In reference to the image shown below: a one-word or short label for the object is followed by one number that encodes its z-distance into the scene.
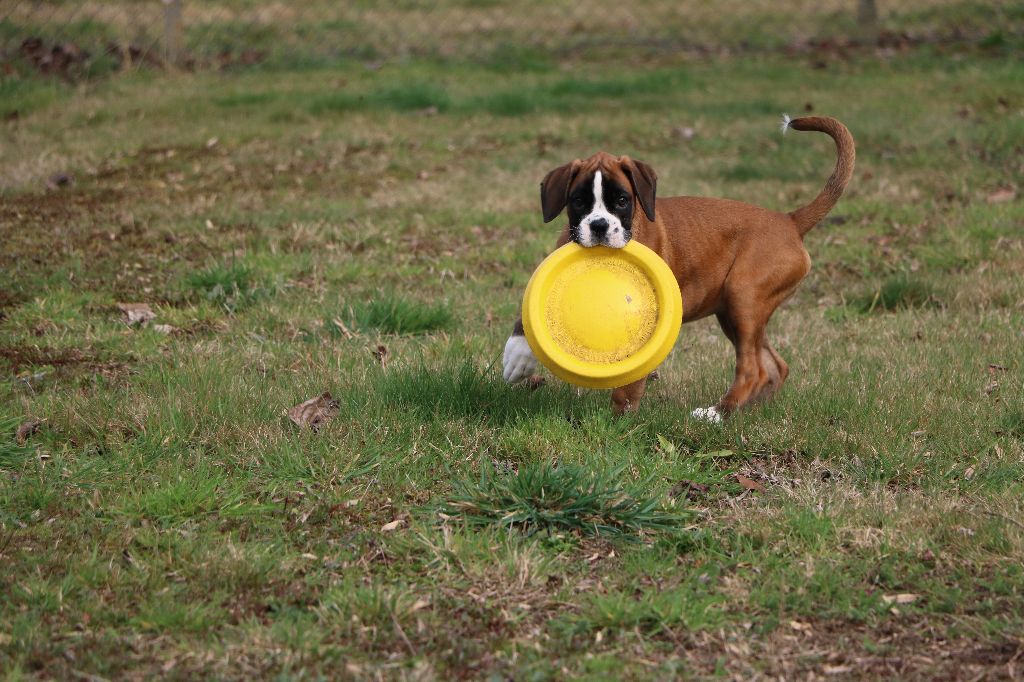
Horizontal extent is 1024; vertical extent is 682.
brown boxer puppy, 9.82
